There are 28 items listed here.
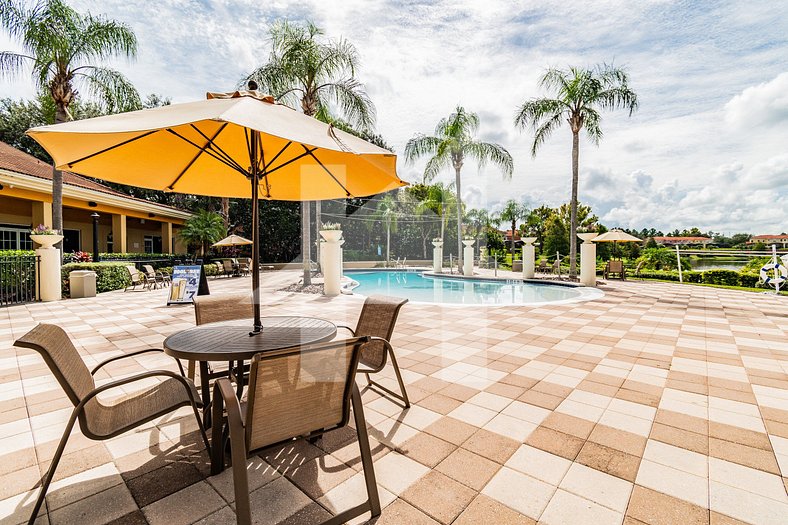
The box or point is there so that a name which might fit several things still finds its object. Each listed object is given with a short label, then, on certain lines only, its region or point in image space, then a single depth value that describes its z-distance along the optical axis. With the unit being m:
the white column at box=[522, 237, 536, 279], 15.12
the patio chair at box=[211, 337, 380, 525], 1.59
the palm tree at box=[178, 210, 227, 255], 18.92
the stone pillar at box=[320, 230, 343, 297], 10.09
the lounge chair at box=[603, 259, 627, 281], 14.99
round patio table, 2.09
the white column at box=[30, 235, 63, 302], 8.59
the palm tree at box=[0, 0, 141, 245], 9.33
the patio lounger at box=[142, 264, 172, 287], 12.13
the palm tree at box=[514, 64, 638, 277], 13.22
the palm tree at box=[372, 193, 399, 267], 27.80
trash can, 9.34
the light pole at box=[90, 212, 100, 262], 11.80
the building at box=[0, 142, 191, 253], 11.76
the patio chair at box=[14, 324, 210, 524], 1.73
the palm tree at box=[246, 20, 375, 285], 11.05
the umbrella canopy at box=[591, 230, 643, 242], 15.03
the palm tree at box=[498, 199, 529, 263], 36.32
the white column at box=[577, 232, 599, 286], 12.70
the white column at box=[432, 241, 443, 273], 20.23
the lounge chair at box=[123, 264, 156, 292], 11.56
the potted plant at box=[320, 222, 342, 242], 10.09
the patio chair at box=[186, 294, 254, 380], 3.38
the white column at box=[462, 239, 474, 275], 16.91
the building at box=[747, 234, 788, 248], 46.44
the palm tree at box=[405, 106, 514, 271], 16.39
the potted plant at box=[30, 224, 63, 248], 8.42
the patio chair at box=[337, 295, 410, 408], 3.00
